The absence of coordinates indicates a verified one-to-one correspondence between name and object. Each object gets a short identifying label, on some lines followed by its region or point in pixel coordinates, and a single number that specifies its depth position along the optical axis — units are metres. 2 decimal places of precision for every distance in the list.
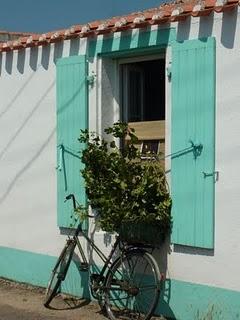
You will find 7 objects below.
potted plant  7.04
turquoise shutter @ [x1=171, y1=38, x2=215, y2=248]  6.68
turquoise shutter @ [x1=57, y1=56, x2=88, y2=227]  8.16
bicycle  7.18
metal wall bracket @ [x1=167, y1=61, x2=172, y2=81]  7.15
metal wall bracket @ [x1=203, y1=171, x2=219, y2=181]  6.63
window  7.99
